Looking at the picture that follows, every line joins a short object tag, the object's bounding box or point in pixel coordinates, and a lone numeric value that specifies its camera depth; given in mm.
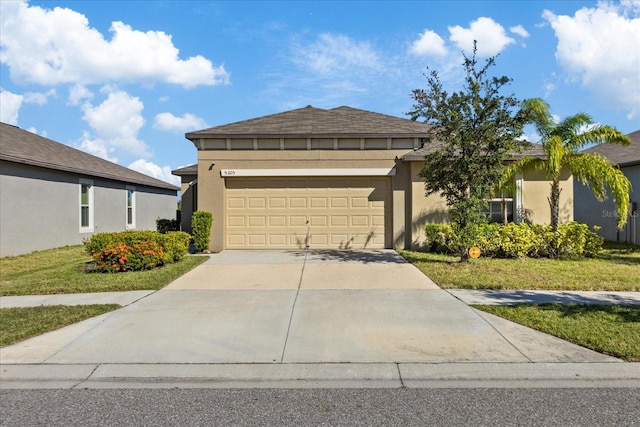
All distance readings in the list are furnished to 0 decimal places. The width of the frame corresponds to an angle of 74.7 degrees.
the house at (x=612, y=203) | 16125
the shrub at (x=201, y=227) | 13477
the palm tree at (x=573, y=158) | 12086
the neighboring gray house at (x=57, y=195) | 14172
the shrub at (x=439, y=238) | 13062
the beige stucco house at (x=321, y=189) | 14156
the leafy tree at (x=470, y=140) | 10227
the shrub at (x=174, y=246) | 10977
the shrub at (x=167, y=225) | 17938
